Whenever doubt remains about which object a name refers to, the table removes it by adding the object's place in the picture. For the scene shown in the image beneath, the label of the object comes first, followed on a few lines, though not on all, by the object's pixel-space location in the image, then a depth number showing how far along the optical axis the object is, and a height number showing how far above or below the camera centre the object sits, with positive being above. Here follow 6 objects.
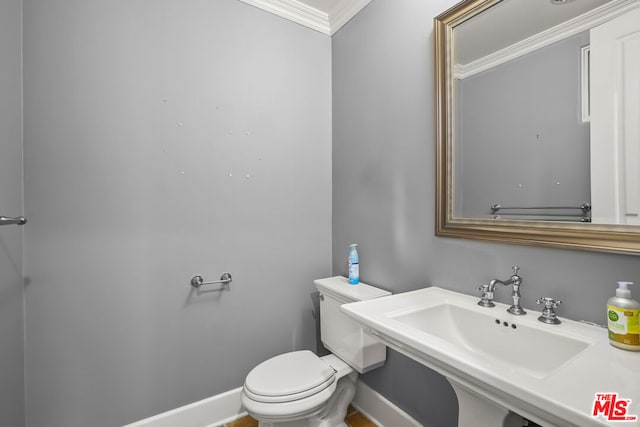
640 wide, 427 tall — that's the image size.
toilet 1.25 -0.77
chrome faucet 1.01 -0.30
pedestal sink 0.57 -0.36
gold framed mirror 0.86 +0.29
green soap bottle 0.73 -0.28
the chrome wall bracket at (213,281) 1.57 -0.37
